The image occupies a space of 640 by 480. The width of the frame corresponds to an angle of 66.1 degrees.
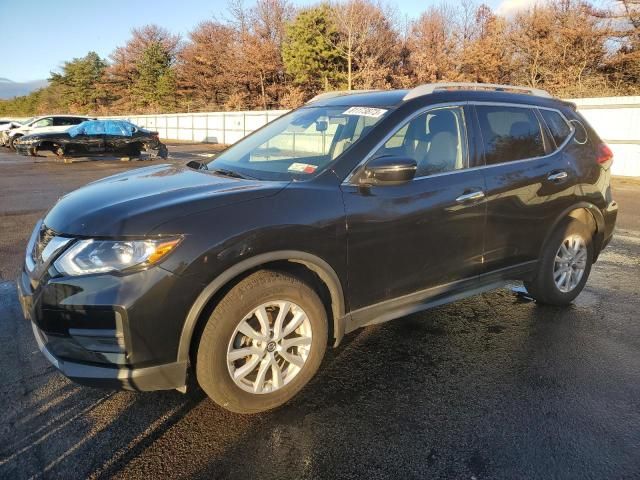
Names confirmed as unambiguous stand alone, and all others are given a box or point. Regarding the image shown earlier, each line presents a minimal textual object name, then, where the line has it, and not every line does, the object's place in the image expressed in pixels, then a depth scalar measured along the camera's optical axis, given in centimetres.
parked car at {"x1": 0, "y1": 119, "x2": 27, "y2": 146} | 2726
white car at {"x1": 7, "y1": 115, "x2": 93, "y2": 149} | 1955
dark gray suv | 245
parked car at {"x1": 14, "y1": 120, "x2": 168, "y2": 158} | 1878
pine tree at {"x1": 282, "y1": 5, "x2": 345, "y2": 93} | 3269
